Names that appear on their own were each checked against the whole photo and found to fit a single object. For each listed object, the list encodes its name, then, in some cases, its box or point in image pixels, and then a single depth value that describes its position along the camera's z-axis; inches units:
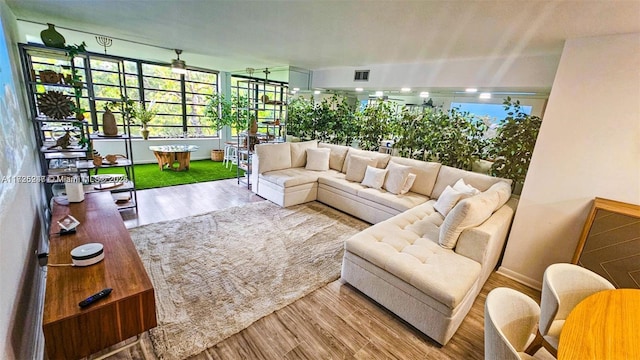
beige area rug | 78.5
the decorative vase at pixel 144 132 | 248.5
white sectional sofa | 78.7
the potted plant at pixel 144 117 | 248.3
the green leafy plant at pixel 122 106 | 131.7
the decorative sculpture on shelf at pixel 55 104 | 110.0
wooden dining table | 41.5
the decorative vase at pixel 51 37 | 111.3
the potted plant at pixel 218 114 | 291.0
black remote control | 53.8
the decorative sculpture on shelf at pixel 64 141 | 119.8
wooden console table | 51.4
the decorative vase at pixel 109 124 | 130.7
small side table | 232.1
